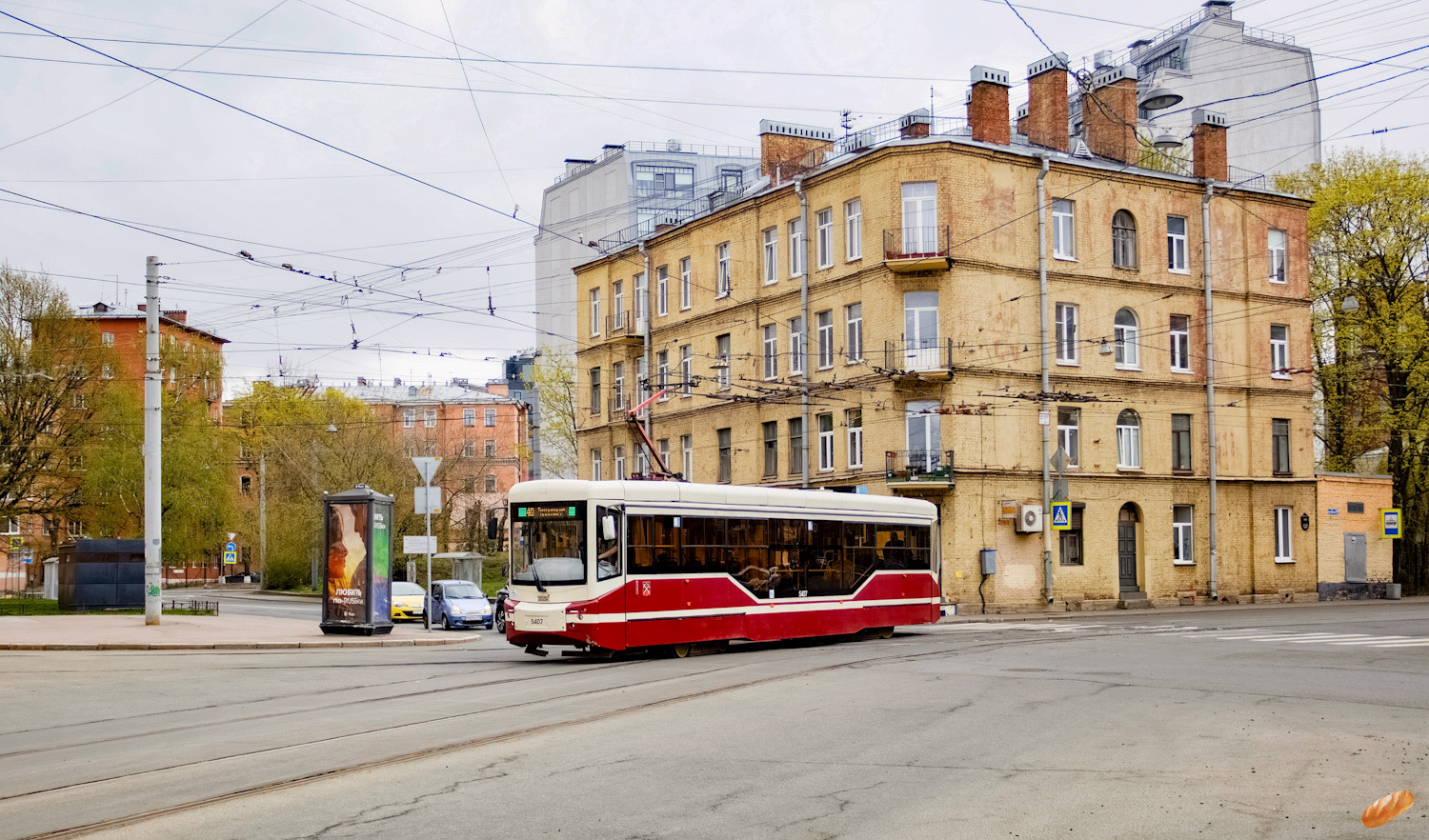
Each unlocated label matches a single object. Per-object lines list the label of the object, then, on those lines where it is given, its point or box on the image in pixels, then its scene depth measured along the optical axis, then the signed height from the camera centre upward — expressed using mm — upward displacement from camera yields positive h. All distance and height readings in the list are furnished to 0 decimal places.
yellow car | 40438 -3249
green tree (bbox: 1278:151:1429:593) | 49094 +6504
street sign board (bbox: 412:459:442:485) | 28328 +622
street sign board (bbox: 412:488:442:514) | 28531 -31
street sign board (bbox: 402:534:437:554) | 30609 -1104
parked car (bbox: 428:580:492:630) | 37219 -3065
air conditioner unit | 40125 -939
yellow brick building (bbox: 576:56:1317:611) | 40438 +4655
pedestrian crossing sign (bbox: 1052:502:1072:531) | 39156 -793
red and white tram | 21188 -1233
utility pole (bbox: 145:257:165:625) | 28359 +1043
